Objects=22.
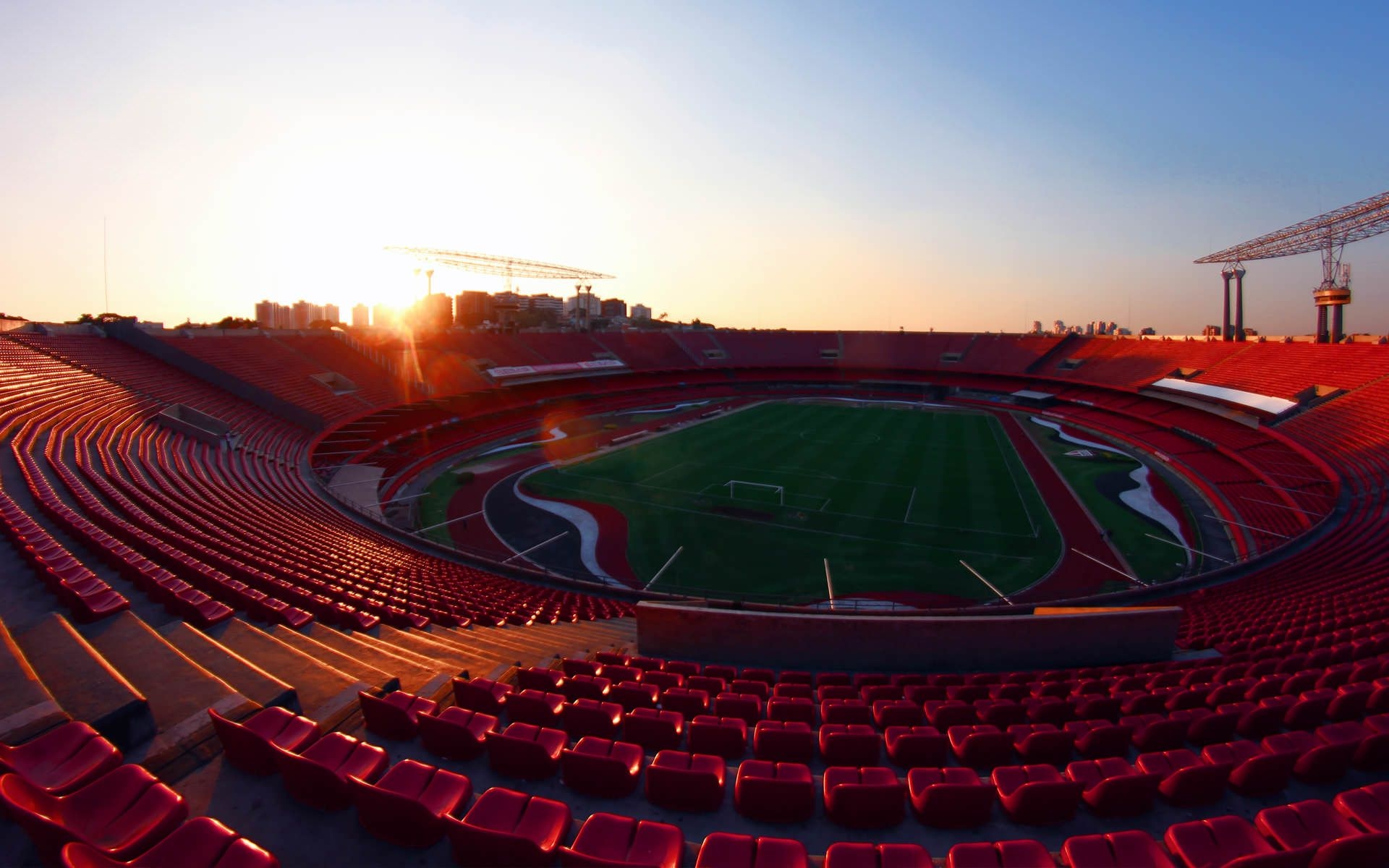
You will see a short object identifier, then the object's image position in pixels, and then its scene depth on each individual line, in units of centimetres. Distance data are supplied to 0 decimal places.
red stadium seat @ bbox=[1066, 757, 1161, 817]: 480
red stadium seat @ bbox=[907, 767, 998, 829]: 462
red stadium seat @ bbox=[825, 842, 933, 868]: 381
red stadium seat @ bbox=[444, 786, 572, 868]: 359
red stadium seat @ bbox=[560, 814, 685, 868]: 379
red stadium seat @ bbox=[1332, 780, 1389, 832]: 419
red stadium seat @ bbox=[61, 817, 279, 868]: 312
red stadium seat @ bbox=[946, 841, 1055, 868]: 380
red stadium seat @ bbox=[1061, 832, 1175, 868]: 385
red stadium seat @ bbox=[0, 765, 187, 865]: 307
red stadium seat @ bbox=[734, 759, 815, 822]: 461
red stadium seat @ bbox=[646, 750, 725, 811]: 469
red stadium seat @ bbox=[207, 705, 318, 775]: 433
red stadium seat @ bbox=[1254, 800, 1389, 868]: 405
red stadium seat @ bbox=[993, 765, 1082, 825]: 470
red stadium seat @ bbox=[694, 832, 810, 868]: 378
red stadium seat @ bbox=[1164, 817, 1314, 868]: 395
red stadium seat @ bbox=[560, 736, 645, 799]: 480
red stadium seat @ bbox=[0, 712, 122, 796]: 374
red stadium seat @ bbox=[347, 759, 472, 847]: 378
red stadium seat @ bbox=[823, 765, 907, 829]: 458
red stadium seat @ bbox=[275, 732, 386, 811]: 404
